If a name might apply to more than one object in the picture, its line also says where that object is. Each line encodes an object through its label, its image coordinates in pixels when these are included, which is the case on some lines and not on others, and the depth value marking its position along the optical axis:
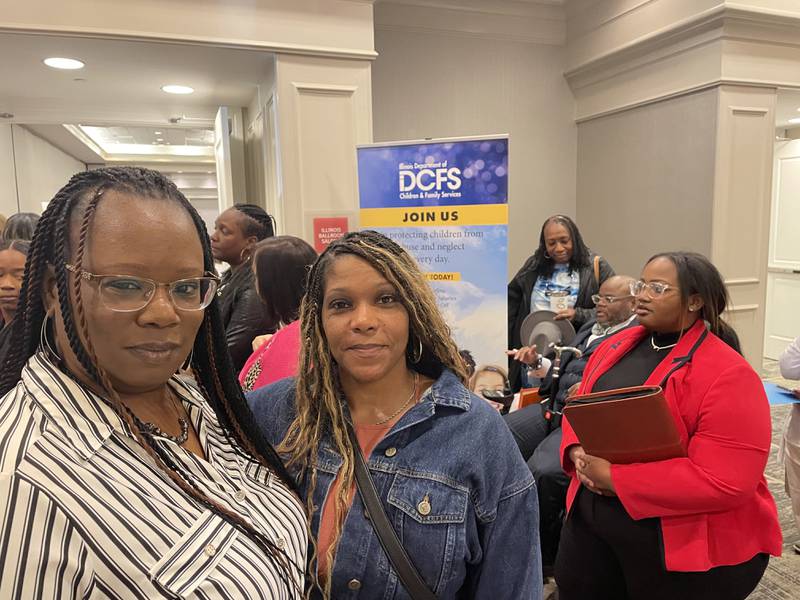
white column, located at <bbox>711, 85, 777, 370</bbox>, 4.21
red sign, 3.75
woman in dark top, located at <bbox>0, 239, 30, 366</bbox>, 1.96
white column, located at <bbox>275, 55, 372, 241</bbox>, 3.61
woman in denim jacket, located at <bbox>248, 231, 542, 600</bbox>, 1.02
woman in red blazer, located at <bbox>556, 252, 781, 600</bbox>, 1.54
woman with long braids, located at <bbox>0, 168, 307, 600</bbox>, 0.56
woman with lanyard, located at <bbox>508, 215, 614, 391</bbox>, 3.48
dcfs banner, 3.09
